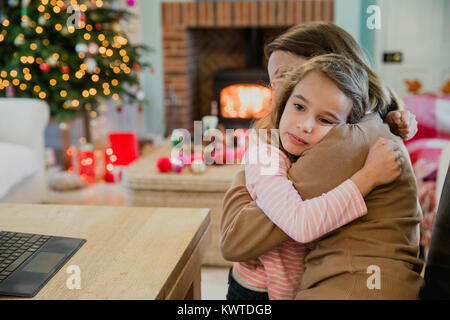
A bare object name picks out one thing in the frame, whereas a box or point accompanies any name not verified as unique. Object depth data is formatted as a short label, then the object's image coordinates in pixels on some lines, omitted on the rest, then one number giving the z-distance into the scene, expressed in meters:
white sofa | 2.43
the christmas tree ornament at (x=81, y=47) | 3.13
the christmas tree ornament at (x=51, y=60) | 3.07
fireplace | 3.81
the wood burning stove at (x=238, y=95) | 3.81
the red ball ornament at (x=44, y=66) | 3.07
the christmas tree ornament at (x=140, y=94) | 3.89
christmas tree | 3.10
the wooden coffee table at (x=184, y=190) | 1.95
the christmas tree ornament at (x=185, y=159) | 2.11
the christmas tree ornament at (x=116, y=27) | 3.57
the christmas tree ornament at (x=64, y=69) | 3.15
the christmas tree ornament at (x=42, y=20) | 3.10
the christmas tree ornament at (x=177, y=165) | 2.03
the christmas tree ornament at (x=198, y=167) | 1.99
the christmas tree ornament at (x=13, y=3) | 3.14
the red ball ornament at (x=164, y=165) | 2.02
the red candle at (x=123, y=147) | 3.17
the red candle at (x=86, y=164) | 3.21
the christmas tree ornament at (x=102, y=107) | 3.63
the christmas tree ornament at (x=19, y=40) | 3.04
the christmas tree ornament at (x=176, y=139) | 2.36
